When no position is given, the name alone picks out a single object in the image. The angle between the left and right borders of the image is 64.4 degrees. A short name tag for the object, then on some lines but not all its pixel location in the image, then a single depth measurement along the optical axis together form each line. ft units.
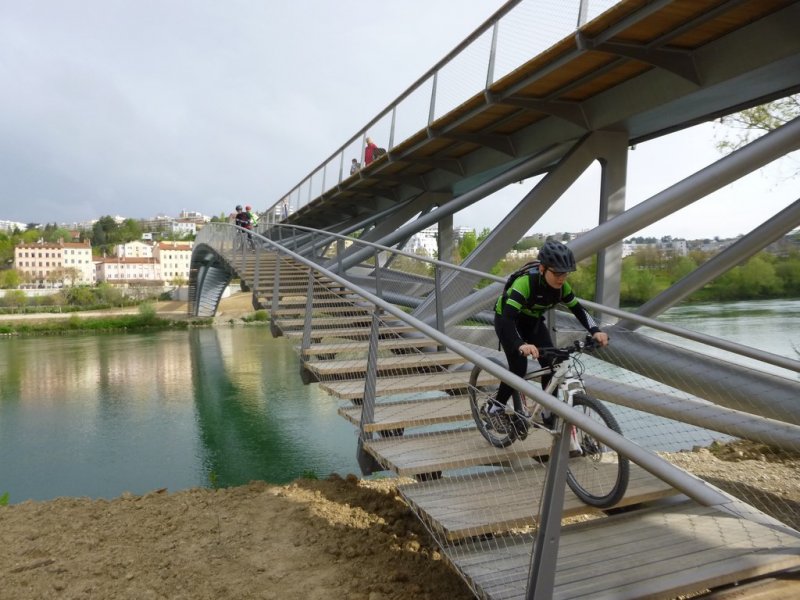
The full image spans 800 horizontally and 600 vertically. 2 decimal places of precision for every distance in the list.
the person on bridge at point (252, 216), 72.79
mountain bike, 11.46
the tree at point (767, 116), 34.37
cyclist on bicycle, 12.26
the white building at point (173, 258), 442.09
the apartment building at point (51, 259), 410.31
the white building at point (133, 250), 510.99
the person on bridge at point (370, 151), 46.83
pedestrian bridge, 9.80
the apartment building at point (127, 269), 426.84
